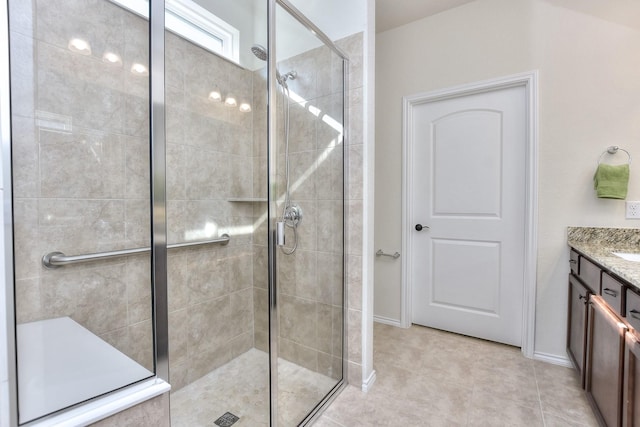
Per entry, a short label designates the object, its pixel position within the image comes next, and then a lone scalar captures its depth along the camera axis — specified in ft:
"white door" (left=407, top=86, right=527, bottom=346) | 7.60
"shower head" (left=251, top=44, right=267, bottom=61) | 4.61
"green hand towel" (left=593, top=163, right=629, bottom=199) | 6.06
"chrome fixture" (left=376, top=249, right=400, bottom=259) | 9.03
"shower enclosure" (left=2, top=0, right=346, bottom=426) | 3.20
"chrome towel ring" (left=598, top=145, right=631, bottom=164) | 6.25
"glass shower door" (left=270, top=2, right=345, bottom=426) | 4.98
